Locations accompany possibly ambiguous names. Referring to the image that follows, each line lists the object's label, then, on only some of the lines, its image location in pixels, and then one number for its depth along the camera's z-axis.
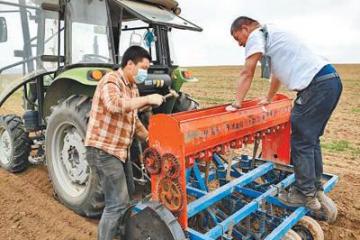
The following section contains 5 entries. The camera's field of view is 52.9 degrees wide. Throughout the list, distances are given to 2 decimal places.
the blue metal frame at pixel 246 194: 2.75
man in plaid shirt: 2.78
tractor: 3.90
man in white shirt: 3.03
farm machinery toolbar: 2.56
